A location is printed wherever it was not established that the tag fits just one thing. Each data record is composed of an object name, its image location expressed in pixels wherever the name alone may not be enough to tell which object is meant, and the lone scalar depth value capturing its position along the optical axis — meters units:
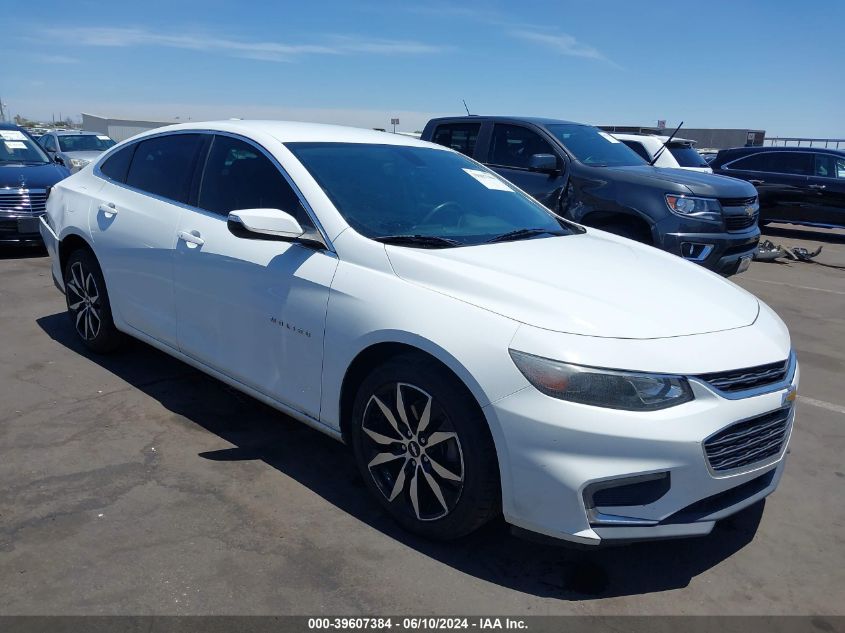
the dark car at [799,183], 13.16
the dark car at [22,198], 8.54
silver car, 14.55
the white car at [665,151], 11.55
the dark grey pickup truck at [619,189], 6.70
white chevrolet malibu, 2.54
